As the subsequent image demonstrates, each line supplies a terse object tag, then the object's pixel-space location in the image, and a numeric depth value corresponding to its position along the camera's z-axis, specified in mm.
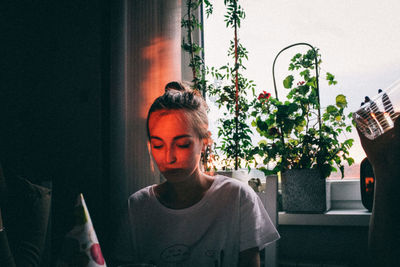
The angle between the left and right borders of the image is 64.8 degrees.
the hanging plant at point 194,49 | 1485
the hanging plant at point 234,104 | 1460
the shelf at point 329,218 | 1266
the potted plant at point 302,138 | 1297
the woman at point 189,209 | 918
